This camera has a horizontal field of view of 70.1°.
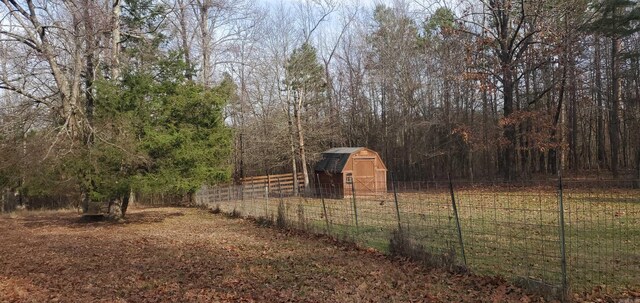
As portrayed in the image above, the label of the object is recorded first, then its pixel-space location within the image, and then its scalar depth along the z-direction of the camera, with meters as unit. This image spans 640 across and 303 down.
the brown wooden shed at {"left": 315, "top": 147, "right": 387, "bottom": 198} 26.67
